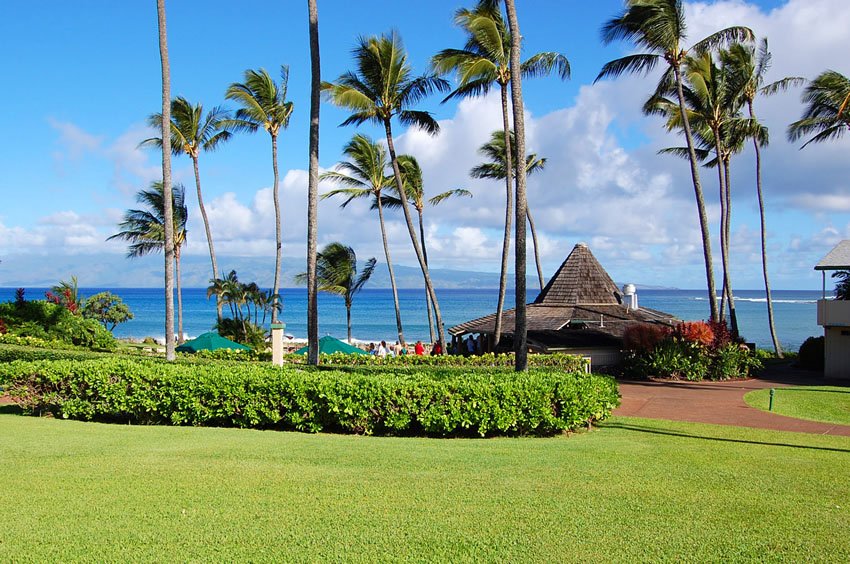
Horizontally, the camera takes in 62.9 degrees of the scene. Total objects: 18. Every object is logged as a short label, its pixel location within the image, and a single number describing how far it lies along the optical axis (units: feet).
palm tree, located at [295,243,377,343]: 122.93
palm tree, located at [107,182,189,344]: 113.50
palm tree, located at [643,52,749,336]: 78.43
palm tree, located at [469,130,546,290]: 112.27
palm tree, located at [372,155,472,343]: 103.16
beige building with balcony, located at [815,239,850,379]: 75.51
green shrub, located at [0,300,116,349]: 68.85
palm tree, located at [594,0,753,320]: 70.08
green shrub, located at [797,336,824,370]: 83.87
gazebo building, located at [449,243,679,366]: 78.64
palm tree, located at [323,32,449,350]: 69.10
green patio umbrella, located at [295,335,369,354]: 66.90
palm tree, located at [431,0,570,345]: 63.72
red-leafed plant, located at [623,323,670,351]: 74.69
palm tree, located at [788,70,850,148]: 75.77
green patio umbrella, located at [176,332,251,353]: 71.87
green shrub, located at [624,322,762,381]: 73.97
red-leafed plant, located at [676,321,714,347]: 73.87
